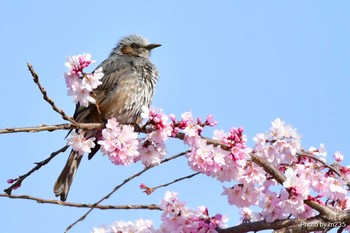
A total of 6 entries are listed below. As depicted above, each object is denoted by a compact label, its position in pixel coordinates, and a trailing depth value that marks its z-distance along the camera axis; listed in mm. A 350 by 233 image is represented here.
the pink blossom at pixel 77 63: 6555
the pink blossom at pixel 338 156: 7988
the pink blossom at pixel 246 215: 7883
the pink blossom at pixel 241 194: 7086
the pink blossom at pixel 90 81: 6687
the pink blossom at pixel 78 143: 7105
